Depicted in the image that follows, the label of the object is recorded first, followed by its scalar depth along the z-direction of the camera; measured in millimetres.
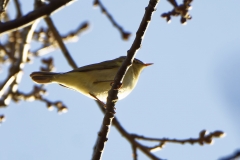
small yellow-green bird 8016
